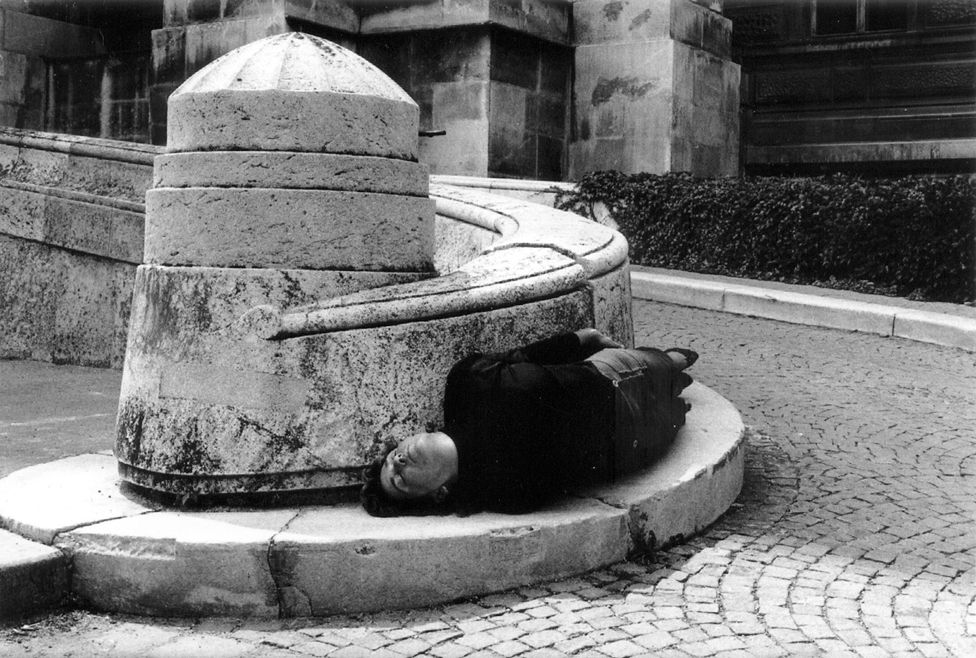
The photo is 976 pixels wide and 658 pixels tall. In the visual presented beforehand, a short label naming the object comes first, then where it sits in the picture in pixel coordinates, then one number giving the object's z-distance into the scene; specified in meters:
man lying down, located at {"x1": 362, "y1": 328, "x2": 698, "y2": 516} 3.96
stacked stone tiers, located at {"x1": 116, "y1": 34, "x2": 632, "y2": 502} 4.11
